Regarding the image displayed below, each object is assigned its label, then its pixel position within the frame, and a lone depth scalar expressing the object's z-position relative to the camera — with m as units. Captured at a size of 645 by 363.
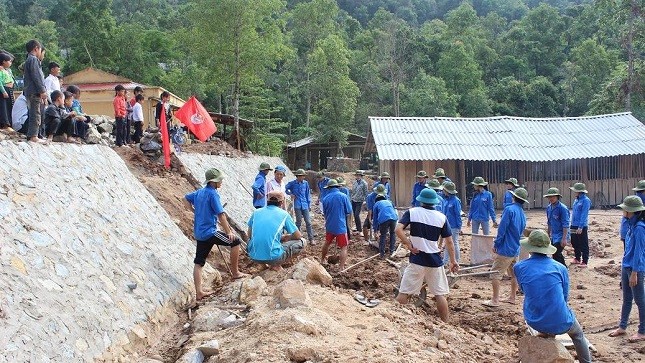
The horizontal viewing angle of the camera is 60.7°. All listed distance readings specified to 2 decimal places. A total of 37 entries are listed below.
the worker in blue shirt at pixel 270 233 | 7.30
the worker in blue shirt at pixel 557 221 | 9.45
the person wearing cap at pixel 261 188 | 10.98
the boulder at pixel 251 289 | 6.55
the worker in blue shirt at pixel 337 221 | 9.55
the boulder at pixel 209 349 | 5.15
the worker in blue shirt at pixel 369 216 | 13.15
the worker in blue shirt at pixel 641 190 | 9.11
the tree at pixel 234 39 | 25.59
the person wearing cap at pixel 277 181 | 10.74
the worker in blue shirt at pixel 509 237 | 8.02
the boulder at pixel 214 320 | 5.94
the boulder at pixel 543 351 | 4.96
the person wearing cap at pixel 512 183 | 10.49
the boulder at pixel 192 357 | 5.02
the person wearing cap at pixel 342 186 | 11.51
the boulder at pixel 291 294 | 5.67
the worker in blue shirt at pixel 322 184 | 14.48
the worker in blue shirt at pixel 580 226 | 10.48
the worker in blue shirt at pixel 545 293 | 5.10
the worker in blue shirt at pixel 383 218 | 11.05
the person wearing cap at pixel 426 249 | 6.66
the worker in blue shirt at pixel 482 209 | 10.84
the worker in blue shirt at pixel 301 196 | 12.47
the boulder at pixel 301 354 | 4.57
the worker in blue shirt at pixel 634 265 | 6.32
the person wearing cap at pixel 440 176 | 12.05
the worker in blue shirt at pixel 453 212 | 10.02
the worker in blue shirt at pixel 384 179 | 13.92
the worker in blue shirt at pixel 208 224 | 7.07
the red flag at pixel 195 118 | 14.88
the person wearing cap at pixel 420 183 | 12.72
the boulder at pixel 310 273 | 6.97
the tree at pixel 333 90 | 35.00
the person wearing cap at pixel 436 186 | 10.47
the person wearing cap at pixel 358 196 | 14.69
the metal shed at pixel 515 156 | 21.56
